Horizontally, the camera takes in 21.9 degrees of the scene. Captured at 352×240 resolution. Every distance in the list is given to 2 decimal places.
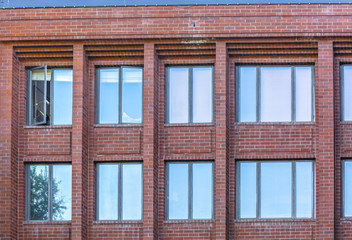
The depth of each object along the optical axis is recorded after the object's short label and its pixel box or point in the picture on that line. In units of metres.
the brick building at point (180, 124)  27.16
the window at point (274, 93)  27.81
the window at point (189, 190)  27.42
